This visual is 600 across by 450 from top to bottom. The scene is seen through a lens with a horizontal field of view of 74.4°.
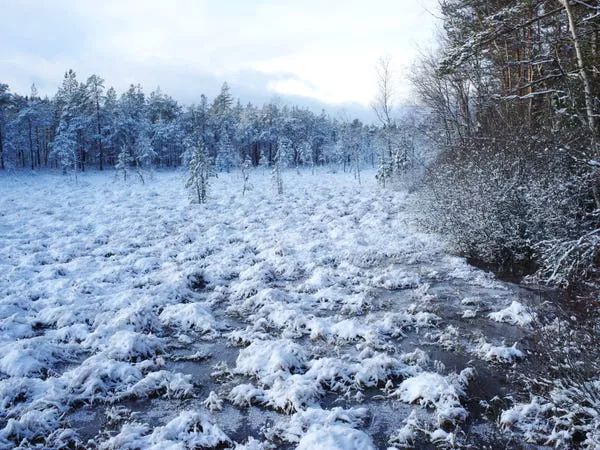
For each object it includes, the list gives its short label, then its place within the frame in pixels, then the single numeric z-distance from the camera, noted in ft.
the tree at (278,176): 98.79
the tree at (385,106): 99.86
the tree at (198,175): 82.23
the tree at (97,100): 161.48
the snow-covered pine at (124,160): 126.52
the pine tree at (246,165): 105.71
